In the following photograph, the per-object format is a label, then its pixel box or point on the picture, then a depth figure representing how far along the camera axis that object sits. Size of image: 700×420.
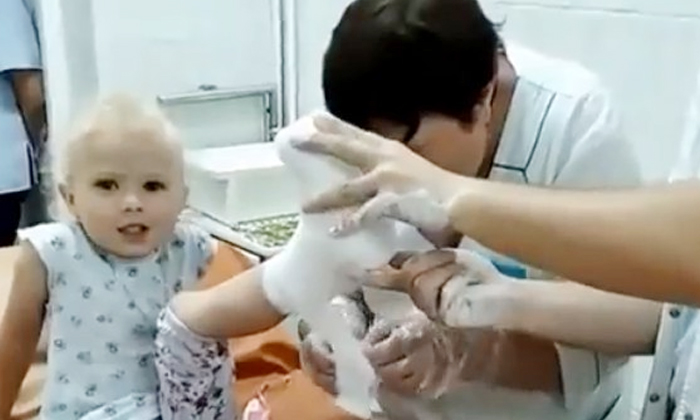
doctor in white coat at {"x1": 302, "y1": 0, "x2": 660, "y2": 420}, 1.04
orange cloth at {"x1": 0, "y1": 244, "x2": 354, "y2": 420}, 1.53
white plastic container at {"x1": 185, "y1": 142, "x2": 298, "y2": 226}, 2.25
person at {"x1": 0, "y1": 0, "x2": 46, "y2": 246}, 2.83
